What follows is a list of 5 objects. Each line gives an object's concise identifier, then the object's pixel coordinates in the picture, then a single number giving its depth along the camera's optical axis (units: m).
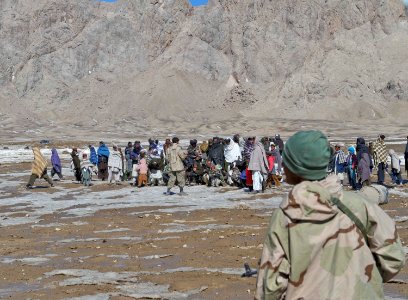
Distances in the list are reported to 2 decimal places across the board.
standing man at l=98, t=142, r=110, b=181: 24.51
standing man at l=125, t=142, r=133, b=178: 23.58
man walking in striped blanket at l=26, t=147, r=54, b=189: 21.65
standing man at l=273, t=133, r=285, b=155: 24.23
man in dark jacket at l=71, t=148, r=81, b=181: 24.00
